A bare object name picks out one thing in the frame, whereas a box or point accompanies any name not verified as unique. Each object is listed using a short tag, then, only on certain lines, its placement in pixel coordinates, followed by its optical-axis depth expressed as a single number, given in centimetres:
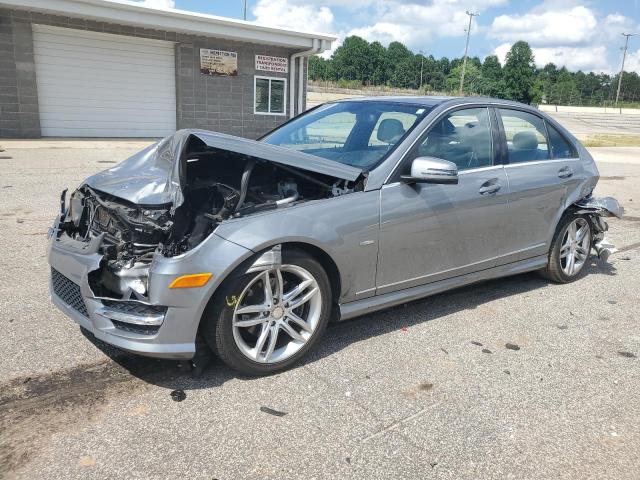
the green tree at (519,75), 9069
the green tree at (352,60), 12231
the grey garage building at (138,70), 1636
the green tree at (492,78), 8575
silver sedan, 312
